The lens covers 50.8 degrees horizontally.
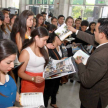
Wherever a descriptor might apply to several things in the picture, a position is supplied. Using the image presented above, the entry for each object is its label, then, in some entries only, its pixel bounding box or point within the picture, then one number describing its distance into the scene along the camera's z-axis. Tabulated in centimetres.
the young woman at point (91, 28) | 334
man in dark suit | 100
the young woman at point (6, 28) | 252
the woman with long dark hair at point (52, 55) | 176
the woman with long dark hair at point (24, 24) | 181
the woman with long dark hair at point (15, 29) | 189
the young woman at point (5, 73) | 86
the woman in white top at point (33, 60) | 135
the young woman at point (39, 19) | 322
